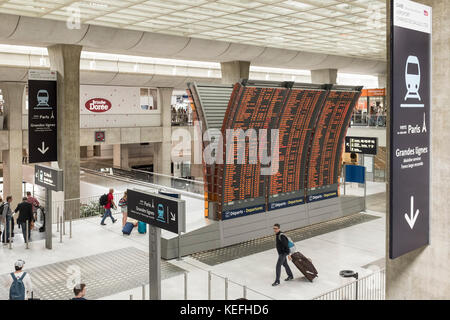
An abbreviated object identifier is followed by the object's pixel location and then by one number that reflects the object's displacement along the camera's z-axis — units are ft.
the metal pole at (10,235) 37.48
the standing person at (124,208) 45.00
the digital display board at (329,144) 49.01
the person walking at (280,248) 30.78
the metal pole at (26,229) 37.78
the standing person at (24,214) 38.88
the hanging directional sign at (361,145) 60.18
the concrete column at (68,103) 54.08
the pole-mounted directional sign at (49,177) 36.81
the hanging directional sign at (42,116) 50.57
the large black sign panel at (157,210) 22.38
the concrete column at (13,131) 79.66
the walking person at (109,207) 45.96
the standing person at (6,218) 38.60
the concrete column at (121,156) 121.39
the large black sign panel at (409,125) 14.51
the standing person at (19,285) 23.75
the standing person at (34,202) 41.67
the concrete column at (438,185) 16.72
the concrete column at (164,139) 101.86
